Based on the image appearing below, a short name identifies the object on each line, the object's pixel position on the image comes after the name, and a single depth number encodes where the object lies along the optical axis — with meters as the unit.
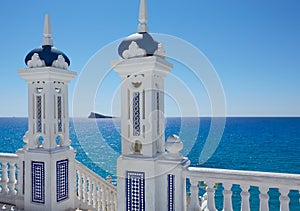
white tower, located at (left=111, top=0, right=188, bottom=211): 3.49
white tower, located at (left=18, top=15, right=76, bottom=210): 4.49
